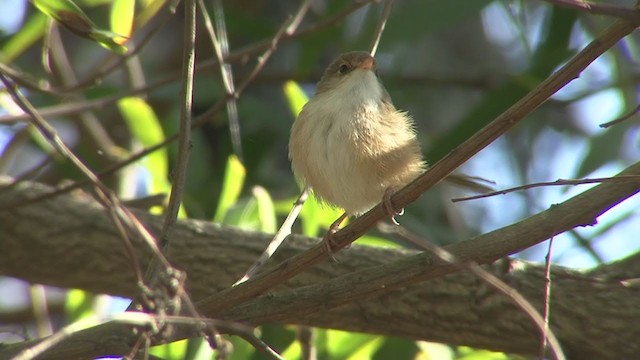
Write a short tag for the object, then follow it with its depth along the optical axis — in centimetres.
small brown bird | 694
